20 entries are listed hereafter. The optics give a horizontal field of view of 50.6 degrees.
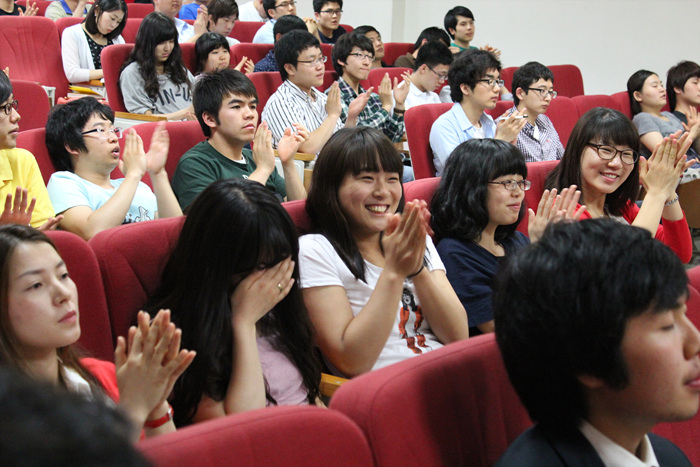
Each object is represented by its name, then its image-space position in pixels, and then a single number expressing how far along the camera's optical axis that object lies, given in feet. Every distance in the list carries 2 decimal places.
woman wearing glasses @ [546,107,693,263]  7.43
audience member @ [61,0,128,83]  14.51
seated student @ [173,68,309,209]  7.94
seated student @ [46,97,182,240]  7.16
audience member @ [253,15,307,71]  15.81
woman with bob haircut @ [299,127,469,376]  4.86
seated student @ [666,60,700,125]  14.48
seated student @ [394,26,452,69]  18.58
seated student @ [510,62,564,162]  12.08
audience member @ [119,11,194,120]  12.65
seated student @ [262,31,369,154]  11.51
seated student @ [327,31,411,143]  13.36
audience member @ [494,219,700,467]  2.87
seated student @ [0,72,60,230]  6.95
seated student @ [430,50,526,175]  10.96
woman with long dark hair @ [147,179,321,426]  4.35
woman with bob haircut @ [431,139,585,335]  6.11
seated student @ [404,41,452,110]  14.76
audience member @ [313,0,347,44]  20.53
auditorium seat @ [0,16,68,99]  14.26
